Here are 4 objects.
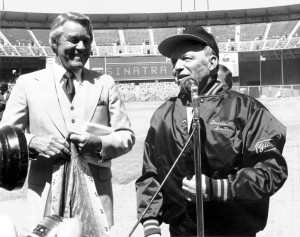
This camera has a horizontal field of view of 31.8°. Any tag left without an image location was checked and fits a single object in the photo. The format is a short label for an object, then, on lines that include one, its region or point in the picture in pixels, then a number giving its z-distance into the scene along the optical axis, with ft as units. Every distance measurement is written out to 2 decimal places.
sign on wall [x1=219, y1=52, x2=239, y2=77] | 148.36
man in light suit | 9.43
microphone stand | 5.75
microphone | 6.04
